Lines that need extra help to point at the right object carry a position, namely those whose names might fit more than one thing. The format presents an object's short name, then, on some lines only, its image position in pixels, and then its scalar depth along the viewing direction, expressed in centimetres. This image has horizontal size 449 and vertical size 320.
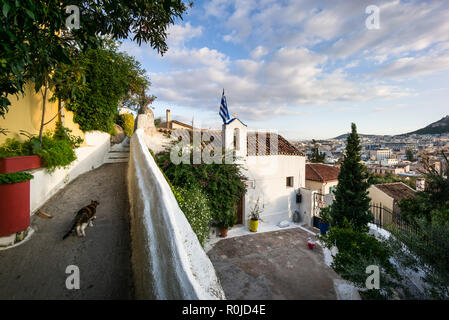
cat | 311
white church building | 967
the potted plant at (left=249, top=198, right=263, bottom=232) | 905
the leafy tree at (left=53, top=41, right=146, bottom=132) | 673
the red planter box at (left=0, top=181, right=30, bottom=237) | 276
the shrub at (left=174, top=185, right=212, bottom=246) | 416
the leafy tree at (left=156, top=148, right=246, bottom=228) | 677
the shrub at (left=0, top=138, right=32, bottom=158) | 375
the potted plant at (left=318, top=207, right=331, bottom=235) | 814
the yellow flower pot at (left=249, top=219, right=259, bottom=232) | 904
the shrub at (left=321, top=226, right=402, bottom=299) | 306
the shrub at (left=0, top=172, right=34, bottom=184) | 274
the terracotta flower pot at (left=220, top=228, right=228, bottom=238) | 832
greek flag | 898
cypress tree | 687
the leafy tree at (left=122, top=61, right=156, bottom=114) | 947
